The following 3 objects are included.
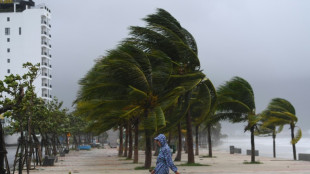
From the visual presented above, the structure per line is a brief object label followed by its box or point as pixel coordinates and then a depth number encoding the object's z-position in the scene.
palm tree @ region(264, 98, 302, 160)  36.19
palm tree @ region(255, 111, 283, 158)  36.28
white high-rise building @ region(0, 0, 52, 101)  100.06
